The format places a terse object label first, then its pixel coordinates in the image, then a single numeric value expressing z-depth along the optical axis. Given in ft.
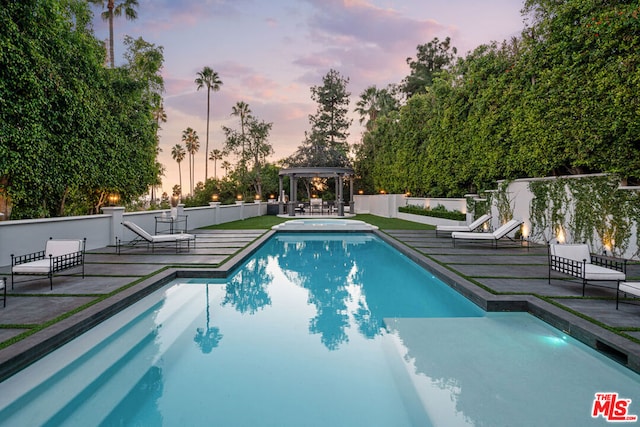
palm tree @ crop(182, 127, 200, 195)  215.51
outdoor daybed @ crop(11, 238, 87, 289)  18.85
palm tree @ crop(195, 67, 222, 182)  138.72
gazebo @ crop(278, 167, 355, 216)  84.39
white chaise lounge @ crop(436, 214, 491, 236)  41.32
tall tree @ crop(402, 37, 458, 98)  125.18
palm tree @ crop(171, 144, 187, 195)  234.79
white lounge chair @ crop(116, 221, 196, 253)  31.73
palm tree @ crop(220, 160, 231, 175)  133.69
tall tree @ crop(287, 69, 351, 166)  143.54
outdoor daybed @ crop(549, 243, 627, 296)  17.47
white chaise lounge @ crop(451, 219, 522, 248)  34.73
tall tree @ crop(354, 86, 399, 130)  139.33
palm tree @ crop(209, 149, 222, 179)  231.91
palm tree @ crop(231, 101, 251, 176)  146.63
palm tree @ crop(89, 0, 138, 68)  74.64
